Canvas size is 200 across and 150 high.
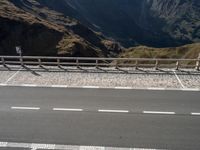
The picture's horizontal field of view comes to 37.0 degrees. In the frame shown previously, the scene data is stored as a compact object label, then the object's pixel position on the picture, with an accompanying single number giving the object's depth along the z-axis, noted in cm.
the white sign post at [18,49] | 2247
